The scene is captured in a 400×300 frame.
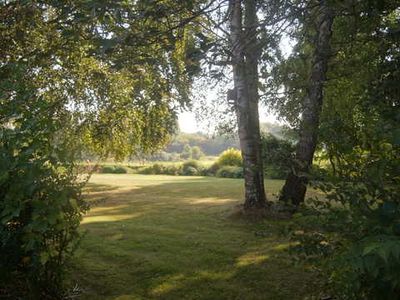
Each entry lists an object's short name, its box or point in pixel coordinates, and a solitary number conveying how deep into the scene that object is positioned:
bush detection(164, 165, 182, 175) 31.70
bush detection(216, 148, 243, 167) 29.99
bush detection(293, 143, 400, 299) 2.24
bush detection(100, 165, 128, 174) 33.91
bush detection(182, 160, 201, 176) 30.83
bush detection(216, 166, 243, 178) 25.77
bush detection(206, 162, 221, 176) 29.30
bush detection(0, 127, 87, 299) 2.92
